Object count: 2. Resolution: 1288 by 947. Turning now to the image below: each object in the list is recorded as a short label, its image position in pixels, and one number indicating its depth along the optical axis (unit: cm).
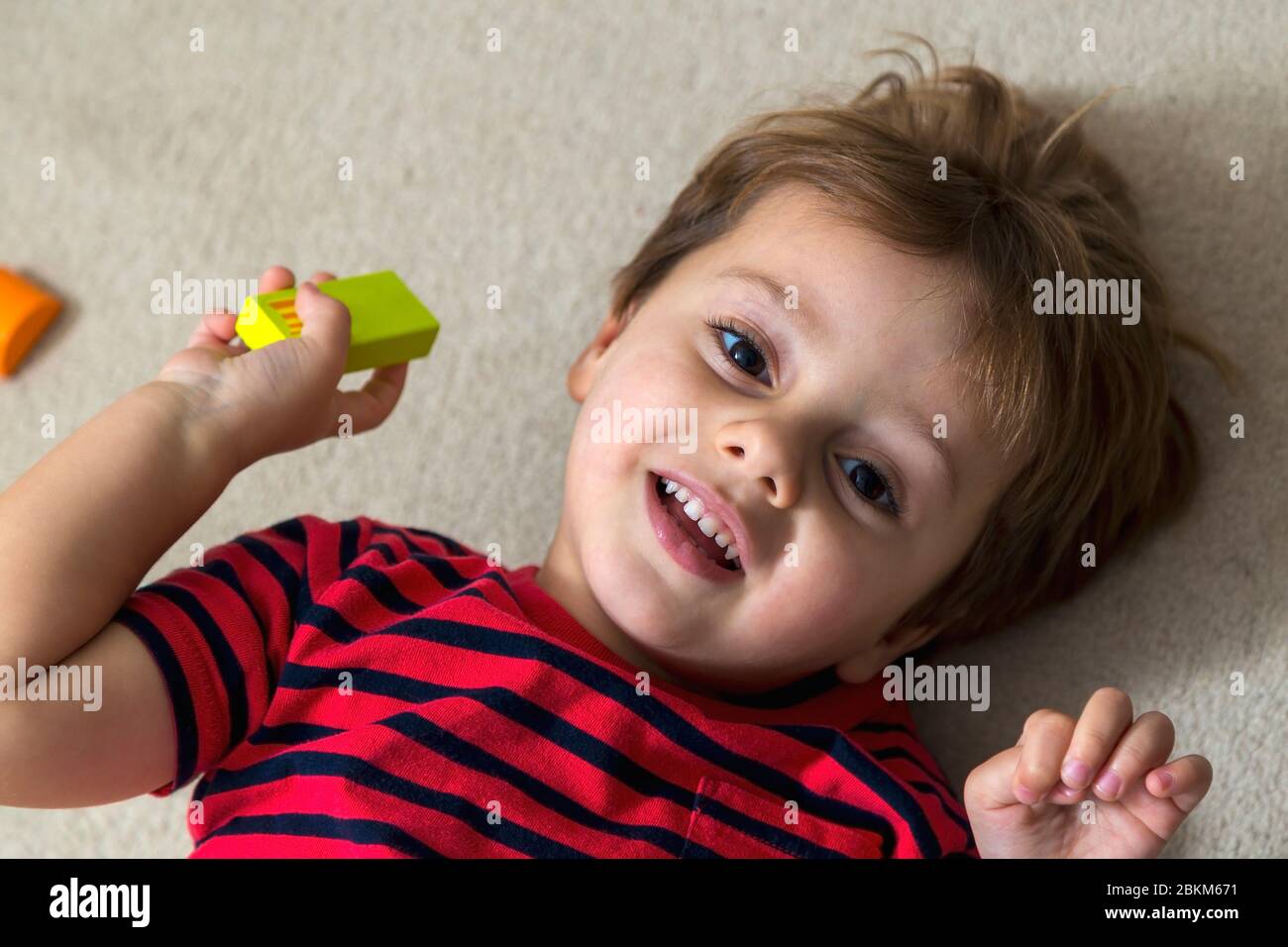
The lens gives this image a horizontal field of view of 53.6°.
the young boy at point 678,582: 88
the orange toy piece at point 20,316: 128
